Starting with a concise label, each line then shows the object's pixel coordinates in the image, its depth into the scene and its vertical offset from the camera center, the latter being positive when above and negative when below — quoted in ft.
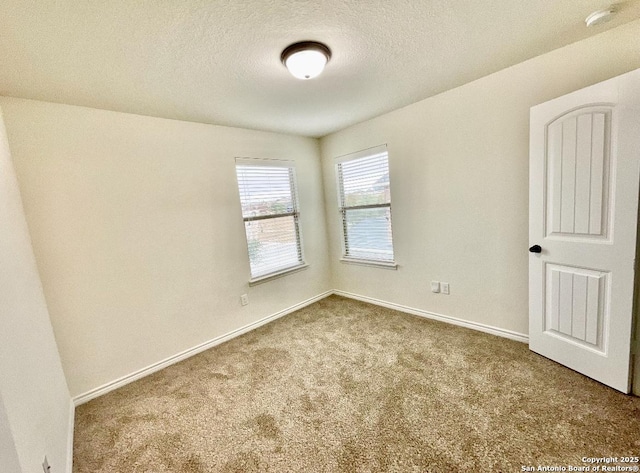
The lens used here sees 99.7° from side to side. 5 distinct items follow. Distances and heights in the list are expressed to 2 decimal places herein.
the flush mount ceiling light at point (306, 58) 5.31 +2.95
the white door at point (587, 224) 5.30 -1.00
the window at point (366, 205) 10.76 -0.23
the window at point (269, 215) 10.44 -0.23
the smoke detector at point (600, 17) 5.01 +3.01
